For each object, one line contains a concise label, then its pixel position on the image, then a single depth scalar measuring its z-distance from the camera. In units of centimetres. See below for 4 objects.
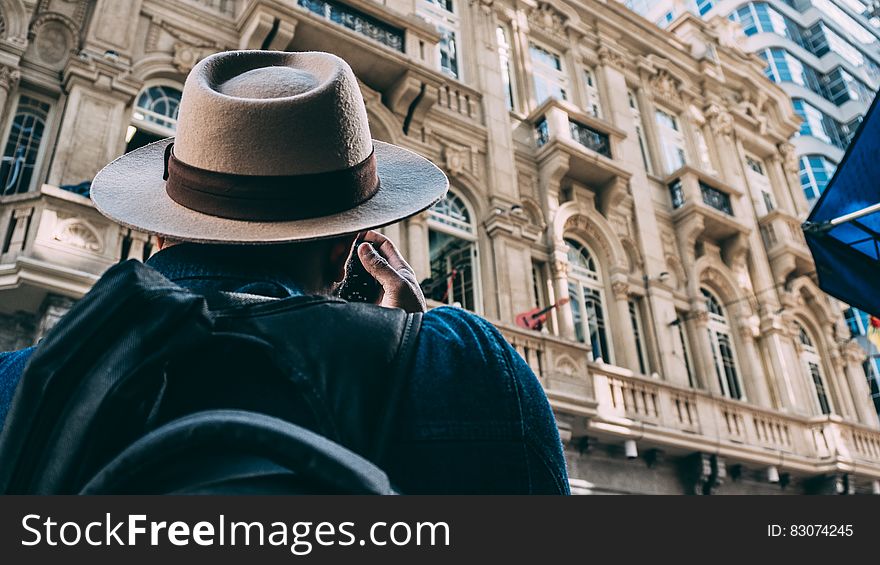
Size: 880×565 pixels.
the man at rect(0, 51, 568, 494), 106
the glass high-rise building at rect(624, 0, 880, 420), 2911
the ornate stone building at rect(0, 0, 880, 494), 912
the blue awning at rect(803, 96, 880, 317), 654
